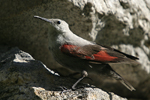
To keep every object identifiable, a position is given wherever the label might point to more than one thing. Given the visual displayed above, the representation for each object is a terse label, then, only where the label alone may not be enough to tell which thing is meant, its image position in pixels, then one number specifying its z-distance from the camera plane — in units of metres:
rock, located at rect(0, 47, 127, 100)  5.51
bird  6.25
